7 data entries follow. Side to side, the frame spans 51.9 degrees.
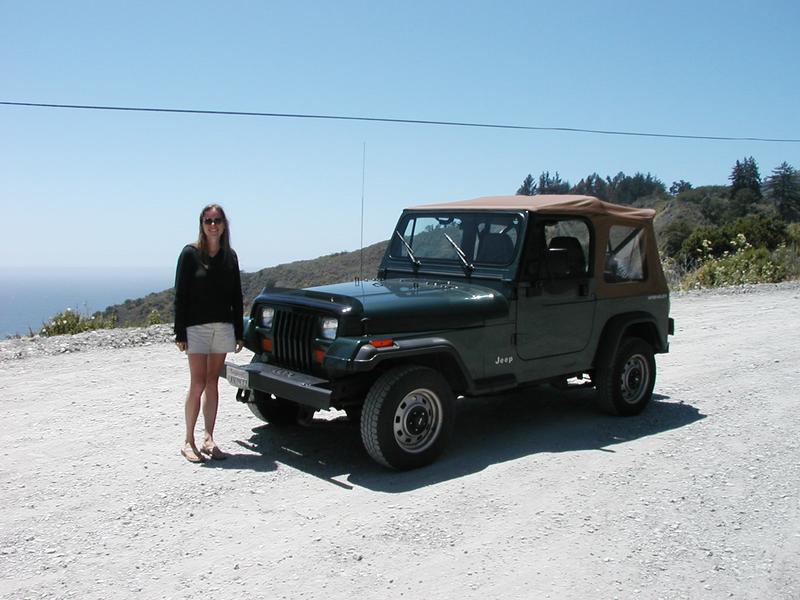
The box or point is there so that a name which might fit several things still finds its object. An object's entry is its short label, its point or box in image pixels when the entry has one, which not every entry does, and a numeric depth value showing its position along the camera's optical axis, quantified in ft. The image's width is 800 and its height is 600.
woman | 19.33
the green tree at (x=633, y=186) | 244.67
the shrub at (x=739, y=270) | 68.03
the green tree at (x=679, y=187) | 255.21
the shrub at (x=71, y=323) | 41.06
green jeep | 18.67
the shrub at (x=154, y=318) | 44.73
